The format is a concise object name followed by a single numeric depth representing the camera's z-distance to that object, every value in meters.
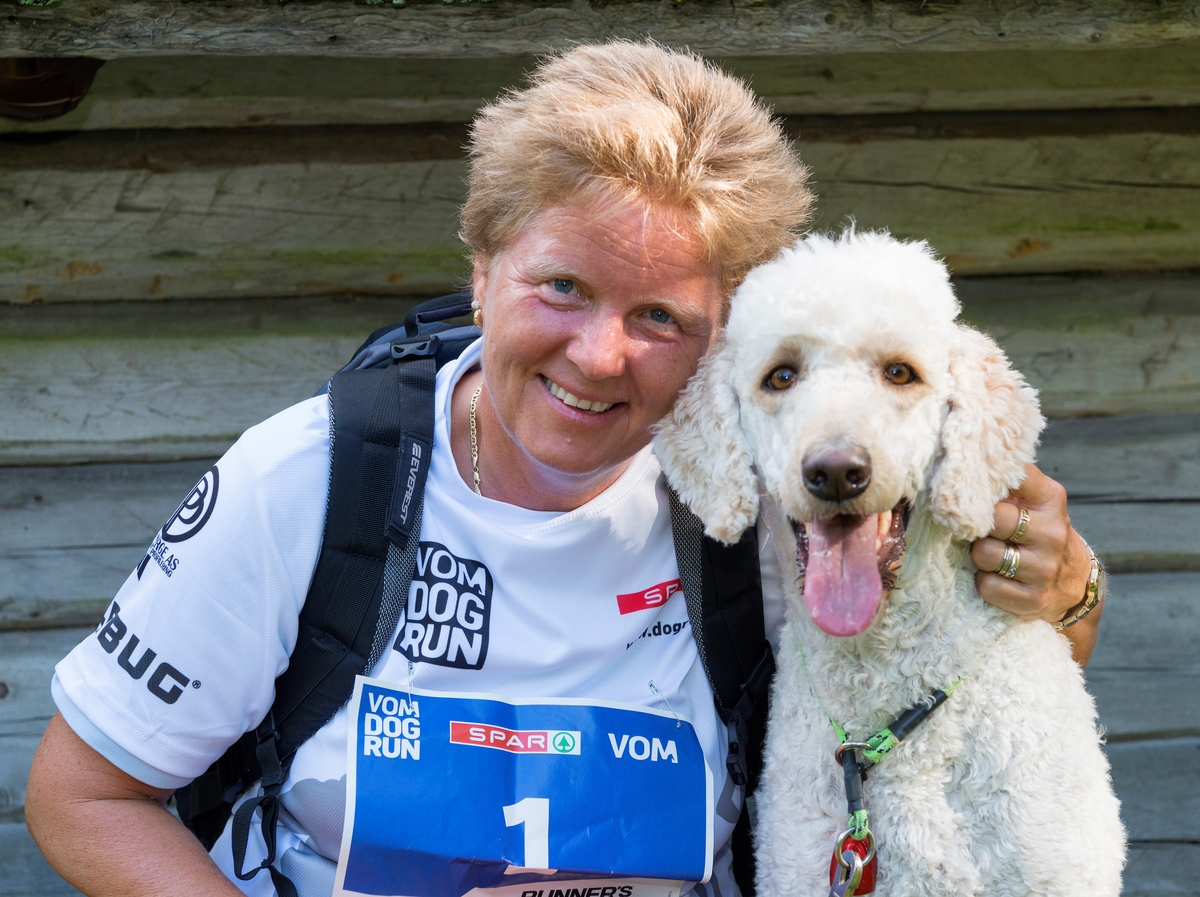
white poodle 1.55
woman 1.67
